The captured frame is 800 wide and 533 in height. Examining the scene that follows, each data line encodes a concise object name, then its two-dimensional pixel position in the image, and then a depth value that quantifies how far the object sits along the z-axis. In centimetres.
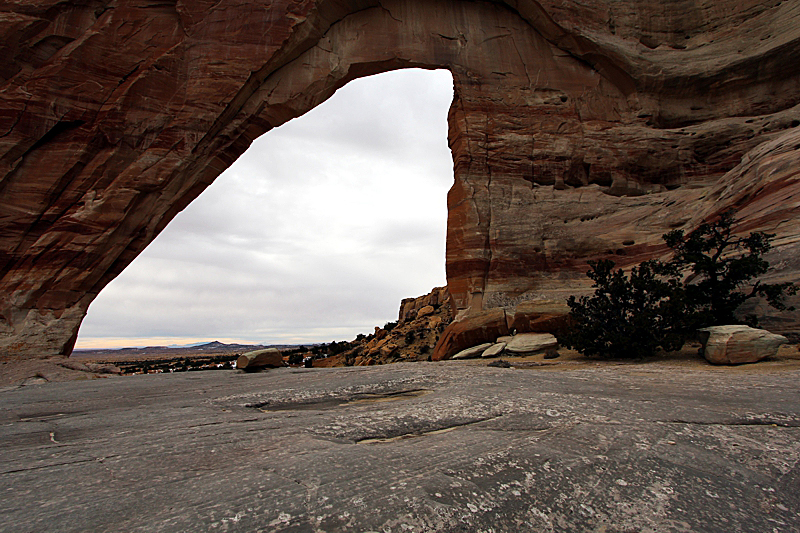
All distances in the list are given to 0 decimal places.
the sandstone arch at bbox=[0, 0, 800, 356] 1391
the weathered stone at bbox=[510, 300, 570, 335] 1197
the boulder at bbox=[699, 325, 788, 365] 673
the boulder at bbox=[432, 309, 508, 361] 1317
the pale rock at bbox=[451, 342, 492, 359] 1192
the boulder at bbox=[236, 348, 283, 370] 973
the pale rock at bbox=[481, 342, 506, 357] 1131
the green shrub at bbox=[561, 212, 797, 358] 852
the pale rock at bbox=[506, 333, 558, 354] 1095
